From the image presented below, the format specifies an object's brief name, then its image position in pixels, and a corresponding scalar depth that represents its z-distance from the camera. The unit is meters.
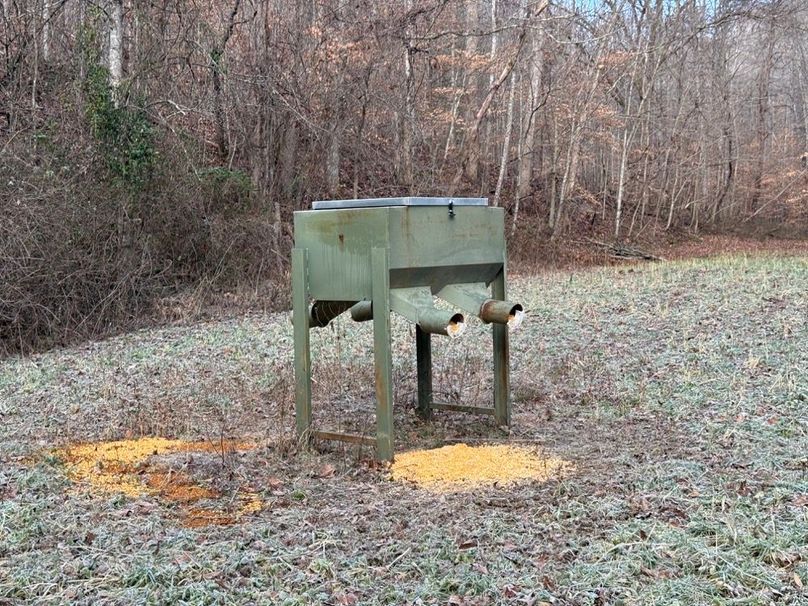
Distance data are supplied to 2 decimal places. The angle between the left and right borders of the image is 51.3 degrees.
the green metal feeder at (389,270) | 5.46
